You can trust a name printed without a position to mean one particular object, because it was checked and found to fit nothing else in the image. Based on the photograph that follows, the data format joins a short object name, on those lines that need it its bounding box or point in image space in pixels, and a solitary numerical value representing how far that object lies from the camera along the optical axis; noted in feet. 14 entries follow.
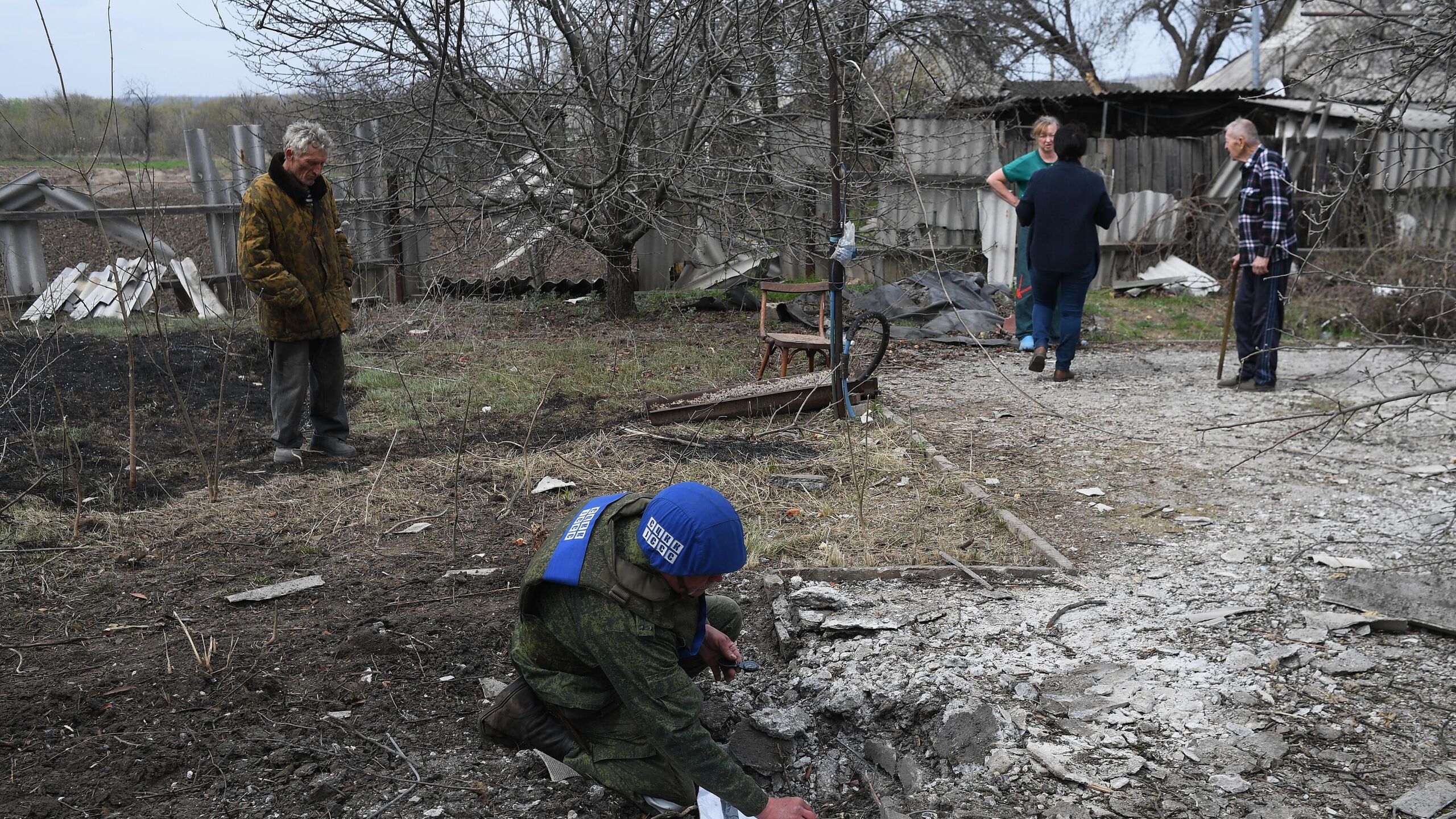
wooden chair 23.25
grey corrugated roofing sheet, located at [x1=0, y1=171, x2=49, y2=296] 35.47
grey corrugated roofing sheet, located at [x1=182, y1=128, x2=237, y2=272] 38.17
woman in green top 27.27
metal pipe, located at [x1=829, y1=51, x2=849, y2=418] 18.56
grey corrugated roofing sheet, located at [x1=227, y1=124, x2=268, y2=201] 36.83
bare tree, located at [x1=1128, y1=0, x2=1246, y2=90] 89.66
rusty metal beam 20.84
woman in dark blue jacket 23.95
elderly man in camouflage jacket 17.16
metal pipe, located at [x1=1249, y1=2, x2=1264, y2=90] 56.49
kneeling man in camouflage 7.82
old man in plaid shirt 21.89
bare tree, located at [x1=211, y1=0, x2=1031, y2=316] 27.20
